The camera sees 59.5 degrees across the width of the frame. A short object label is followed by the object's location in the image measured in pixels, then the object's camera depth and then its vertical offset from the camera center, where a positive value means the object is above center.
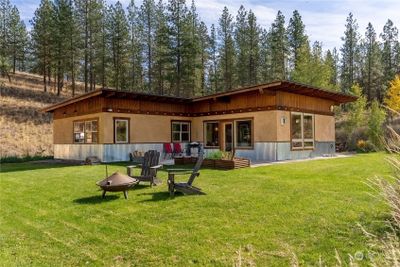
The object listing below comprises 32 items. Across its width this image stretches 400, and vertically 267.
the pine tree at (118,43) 33.22 +9.41
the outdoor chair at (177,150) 17.08 -0.48
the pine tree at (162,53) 30.82 +7.93
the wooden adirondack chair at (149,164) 8.55 -0.58
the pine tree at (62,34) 31.33 +9.70
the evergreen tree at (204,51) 36.66 +9.58
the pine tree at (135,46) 36.80 +10.00
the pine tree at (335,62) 30.71 +8.87
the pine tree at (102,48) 34.28 +9.21
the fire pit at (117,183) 6.96 -0.86
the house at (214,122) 14.66 +0.86
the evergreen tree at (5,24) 39.16 +13.77
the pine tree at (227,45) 36.59 +9.96
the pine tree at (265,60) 37.09 +8.48
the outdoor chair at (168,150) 16.90 -0.47
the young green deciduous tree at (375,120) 20.57 +1.12
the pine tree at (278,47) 35.81 +9.49
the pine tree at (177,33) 30.78 +9.44
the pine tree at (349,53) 42.22 +10.64
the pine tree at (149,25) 36.19 +11.95
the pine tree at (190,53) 30.61 +7.74
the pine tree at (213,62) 38.91 +8.84
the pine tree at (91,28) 33.56 +10.95
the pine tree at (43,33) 32.88 +10.35
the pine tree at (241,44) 35.69 +9.78
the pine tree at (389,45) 42.34 +11.40
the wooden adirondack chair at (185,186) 7.21 -0.95
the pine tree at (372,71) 41.19 +7.99
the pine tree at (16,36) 41.00 +12.49
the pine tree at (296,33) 35.56 +10.86
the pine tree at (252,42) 35.59 +9.97
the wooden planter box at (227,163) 11.32 -0.78
